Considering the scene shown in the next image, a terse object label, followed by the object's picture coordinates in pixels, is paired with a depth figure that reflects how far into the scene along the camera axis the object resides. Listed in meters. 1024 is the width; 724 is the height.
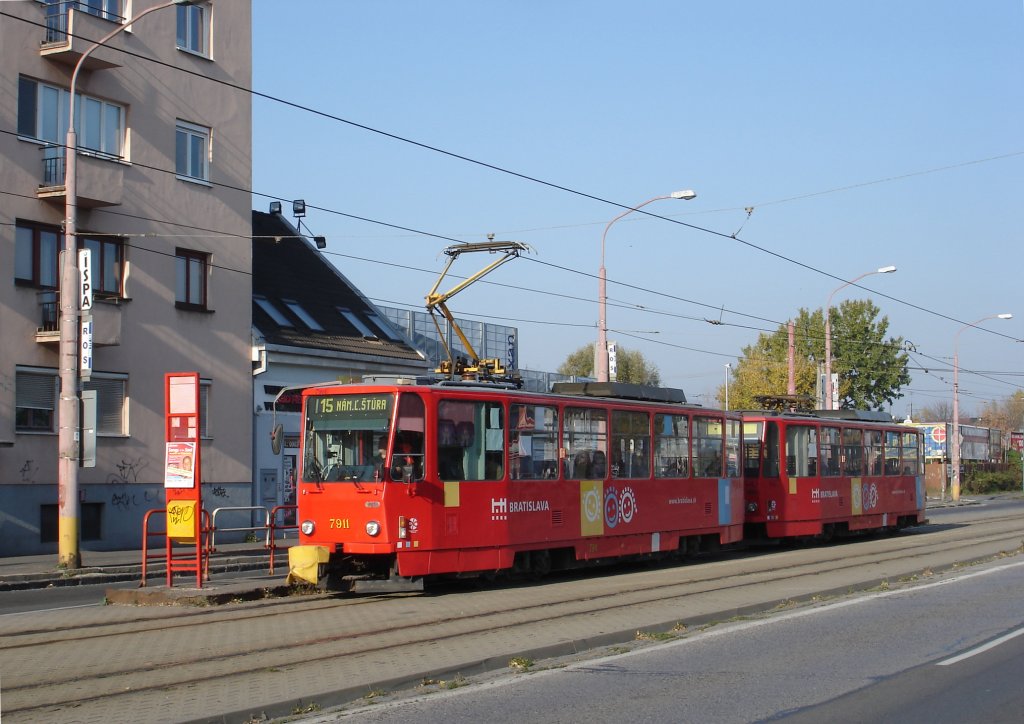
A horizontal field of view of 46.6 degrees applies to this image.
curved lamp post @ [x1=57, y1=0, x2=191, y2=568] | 19.84
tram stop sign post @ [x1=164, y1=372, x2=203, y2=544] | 14.93
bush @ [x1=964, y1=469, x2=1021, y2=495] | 68.25
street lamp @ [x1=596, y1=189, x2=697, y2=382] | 27.47
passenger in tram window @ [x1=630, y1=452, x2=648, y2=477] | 19.09
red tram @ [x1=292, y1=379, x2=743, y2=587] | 14.91
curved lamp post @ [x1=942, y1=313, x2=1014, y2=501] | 55.09
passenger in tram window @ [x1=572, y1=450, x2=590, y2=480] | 17.70
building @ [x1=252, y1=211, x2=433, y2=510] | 29.64
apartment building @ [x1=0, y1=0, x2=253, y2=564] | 23.80
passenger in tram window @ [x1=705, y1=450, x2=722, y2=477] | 21.36
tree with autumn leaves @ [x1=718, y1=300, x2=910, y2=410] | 72.62
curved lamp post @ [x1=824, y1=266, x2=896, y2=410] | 39.78
